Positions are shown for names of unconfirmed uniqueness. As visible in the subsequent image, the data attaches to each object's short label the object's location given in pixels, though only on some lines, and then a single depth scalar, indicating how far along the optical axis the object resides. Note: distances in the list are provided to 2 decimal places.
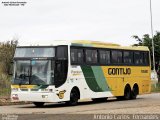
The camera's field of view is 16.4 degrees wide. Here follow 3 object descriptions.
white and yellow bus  26.78
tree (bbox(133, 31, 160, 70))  71.88
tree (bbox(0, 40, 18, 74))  61.43
